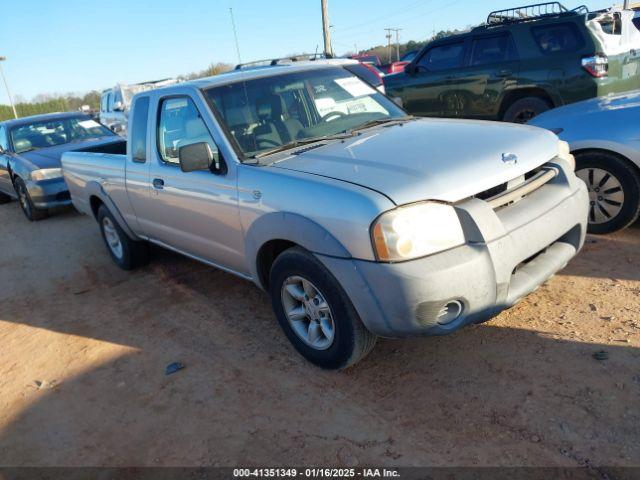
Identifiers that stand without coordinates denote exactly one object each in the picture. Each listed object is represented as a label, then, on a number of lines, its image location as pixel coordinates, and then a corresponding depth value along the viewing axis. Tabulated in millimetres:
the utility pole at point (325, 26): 21641
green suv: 7188
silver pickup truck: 2576
